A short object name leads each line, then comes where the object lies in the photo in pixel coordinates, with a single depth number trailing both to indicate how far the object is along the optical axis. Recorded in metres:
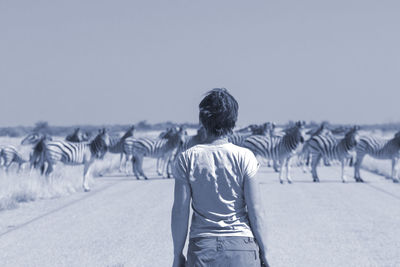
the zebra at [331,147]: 23.66
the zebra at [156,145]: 26.30
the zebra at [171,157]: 27.06
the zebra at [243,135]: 28.87
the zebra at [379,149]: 23.66
